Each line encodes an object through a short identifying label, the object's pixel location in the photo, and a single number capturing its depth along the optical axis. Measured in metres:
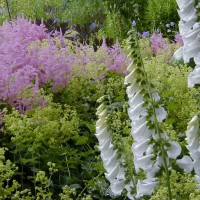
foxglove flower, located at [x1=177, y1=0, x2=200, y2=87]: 1.87
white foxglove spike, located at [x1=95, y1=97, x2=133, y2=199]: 2.04
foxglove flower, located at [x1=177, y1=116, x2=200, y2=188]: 1.90
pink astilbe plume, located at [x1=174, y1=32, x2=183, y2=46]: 5.74
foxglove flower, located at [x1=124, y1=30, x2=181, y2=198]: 1.93
